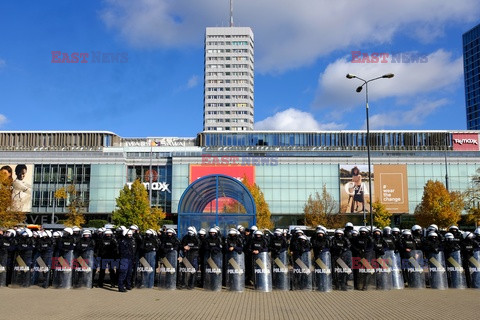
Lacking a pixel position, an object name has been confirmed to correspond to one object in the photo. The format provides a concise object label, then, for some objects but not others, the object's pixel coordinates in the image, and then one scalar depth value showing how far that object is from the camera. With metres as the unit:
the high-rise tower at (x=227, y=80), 134.25
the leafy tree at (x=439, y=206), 55.75
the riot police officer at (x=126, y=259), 14.20
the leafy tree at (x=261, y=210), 56.58
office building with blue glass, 156.62
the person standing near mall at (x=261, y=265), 14.17
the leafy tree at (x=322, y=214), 63.15
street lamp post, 27.23
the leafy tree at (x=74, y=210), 58.94
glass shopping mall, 74.25
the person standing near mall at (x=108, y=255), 15.10
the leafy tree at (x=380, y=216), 59.72
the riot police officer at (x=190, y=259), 14.91
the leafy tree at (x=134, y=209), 48.47
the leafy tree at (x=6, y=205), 45.72
